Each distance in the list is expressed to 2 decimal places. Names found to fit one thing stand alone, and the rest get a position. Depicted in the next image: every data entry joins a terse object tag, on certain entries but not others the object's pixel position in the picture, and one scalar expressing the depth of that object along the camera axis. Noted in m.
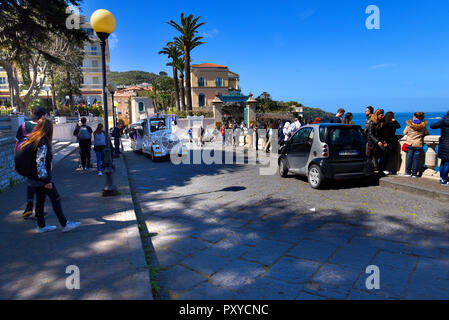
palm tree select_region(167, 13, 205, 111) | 35.29
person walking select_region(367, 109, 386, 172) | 7.79
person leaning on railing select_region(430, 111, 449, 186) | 6.38
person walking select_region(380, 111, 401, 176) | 7.68
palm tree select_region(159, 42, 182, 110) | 41.12
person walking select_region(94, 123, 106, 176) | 9.88
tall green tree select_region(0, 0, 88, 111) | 10.55
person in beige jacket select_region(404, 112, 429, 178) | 7.14
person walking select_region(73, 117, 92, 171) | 9.98
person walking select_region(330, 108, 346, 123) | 9.65
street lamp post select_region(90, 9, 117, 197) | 6.45
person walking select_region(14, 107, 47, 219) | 4.65
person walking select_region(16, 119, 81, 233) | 4.35
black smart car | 7.10
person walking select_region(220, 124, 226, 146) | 21.20
